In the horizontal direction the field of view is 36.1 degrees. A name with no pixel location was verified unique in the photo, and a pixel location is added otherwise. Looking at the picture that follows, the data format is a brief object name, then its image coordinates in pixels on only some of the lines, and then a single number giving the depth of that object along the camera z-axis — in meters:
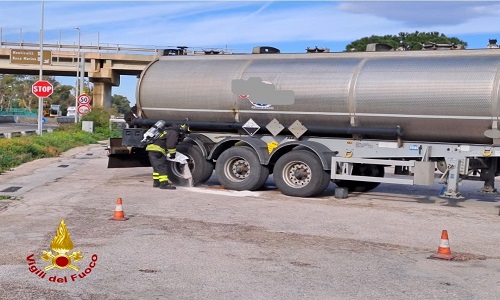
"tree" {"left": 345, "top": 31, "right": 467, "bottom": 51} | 68.44
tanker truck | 14.34
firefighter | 16.80
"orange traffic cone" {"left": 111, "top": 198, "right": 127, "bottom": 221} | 11.76
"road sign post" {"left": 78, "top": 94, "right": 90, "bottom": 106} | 45.02
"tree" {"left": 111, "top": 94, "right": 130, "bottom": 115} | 163.59
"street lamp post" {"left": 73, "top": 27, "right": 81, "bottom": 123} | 58.47
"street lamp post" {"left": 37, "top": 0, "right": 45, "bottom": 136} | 33.34
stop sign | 30.91
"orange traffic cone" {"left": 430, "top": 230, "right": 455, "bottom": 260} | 9.42
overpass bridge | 60.56
